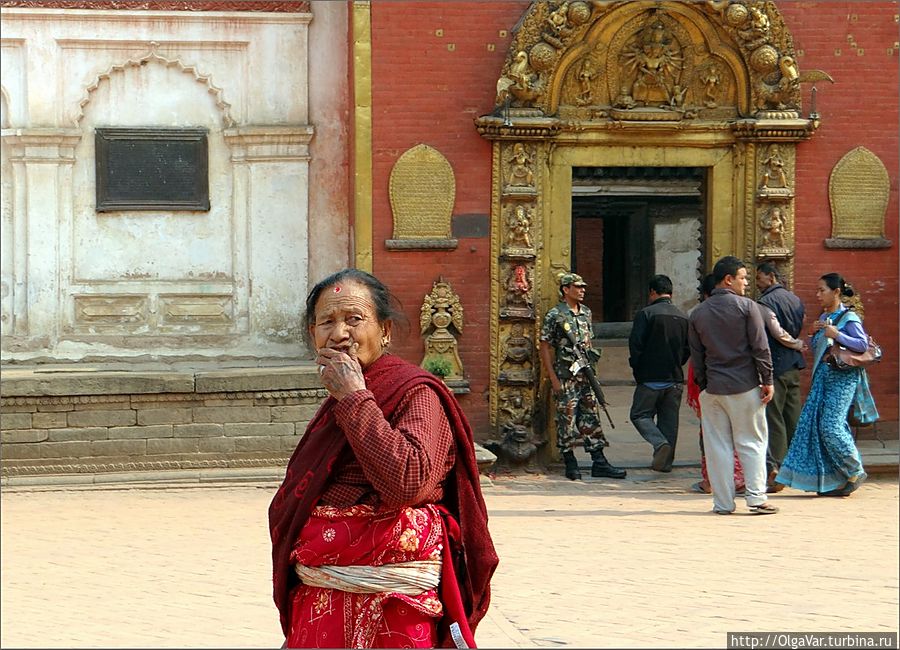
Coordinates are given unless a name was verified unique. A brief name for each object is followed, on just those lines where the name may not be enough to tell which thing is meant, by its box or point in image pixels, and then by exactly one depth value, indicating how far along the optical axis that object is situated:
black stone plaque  13.35
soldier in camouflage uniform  11.93
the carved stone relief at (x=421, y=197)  12.34
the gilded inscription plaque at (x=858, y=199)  12.77
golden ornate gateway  12.35
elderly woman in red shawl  4.02
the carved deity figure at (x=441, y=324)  12.29
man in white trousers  10.00
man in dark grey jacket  11.92
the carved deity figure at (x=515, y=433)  12.36
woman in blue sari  10.77
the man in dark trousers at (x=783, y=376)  11.38
